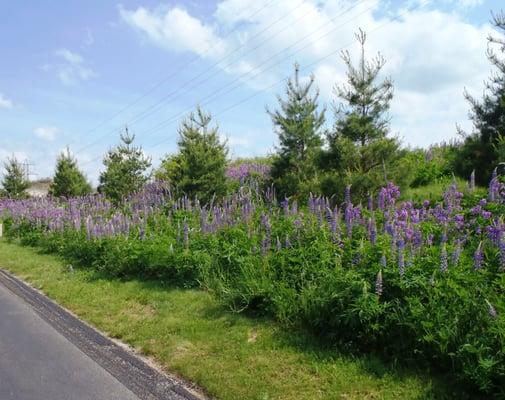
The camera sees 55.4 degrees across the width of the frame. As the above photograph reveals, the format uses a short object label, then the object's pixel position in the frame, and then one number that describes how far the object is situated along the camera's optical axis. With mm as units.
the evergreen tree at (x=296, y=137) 15381
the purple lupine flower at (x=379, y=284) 4973
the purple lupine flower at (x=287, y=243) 7172
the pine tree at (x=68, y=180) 31094
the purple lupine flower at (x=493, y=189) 7332
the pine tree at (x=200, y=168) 17375
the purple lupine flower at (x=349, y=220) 6848
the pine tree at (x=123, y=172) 23844
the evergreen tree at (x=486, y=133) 12203
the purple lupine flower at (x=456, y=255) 5117
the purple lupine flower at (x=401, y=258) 5116
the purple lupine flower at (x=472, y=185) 8163
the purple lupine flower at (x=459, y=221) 6355
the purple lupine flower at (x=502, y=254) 4965
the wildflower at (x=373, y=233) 6094
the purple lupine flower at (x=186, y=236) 9078
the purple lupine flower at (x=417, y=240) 5746
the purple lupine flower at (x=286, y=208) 8911
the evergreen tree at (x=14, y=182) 37000
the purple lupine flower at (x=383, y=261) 5226
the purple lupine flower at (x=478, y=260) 5031
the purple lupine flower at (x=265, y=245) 7277
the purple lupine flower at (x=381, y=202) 7703
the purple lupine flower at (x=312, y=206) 8242
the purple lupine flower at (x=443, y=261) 4996
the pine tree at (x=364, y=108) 12602
